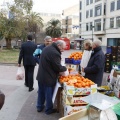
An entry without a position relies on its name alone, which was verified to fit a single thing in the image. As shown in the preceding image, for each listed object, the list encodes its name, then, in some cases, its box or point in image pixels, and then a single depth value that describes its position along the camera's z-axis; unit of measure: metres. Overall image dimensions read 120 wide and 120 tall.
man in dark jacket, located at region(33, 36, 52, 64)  6.63
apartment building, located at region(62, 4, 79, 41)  71.69
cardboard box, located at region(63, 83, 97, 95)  3.95
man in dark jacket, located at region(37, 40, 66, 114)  4.60
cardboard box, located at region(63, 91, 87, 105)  3.98
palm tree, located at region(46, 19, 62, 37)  62.41
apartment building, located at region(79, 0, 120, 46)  40.64
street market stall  2.51
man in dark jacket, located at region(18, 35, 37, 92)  6.93
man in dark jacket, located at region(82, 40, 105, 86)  5.00
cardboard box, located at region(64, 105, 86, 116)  4.02
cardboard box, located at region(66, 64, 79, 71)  6.02
